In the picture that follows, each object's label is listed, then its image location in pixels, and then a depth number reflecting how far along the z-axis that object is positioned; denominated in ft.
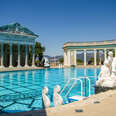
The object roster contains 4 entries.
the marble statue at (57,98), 15.42
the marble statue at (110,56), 22.50
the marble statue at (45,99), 14.78
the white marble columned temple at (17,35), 98.47
